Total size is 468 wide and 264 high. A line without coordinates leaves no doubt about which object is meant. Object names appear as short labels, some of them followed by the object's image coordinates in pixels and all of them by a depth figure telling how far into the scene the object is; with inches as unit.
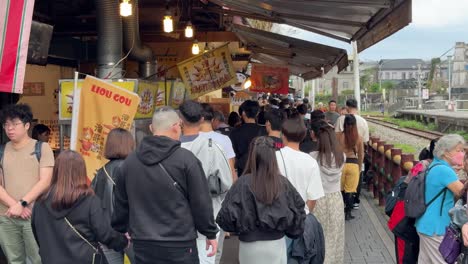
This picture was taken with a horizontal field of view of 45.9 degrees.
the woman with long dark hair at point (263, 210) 163.6
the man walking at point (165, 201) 154.9
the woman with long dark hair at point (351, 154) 347.6
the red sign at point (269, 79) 666.2
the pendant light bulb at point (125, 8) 309.0
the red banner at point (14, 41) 174.7
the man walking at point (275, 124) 230.8
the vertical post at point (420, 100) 2693.4
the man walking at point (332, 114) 515.7
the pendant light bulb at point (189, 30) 429.7
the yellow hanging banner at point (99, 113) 221.1
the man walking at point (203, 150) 200.1
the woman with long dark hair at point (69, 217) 153.6
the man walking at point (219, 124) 346.3
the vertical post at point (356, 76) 660.4
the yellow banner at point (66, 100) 251.0
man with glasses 198.8
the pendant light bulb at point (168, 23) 396.5
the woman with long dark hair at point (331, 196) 243.3
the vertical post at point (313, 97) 1593.3
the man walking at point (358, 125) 409.7
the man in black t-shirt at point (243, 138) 317.7
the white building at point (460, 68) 3917.3
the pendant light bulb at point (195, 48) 494.2
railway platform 1487.5
